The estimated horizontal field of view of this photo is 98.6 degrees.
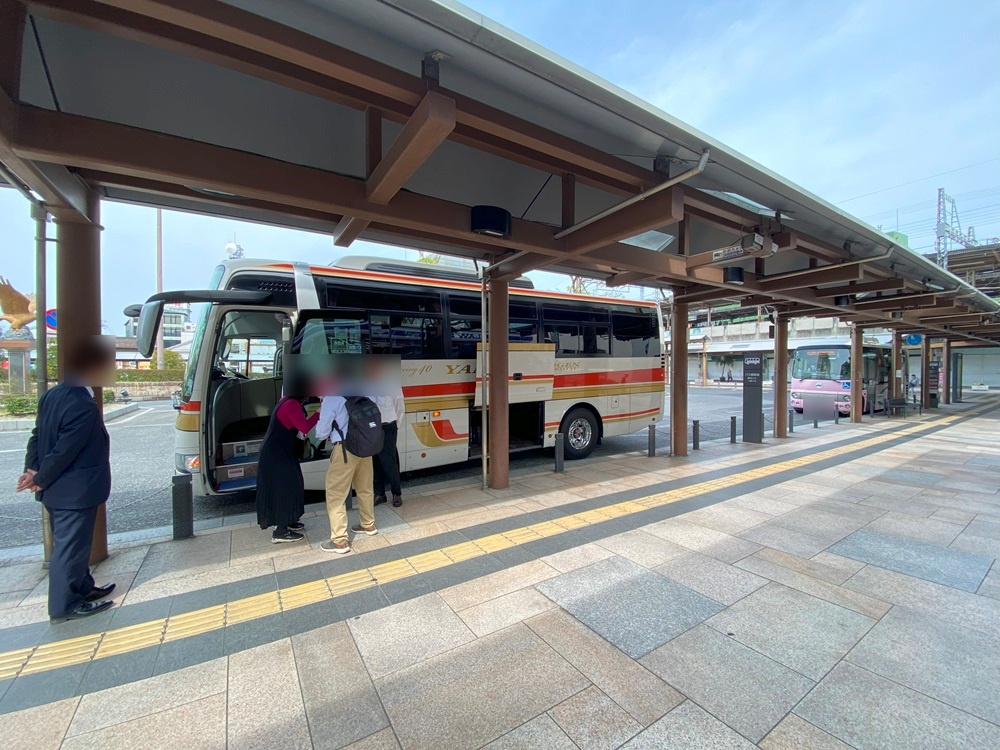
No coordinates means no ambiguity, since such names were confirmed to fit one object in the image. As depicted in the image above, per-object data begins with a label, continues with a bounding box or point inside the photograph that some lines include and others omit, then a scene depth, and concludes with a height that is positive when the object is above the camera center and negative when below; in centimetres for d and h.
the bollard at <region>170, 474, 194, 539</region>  400 -124
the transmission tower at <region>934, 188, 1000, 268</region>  2263 +743
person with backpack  376 -60
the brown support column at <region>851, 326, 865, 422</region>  1222 +20
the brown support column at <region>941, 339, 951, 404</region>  1911 -12
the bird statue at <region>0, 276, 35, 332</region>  1564 +257
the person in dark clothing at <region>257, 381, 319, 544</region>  385 -87
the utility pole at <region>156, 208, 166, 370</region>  2117 +626
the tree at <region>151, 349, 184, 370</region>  2429 +87
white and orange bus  473 +30
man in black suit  270 -64
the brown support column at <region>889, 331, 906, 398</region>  1555 +10
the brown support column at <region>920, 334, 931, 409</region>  1642 -9
